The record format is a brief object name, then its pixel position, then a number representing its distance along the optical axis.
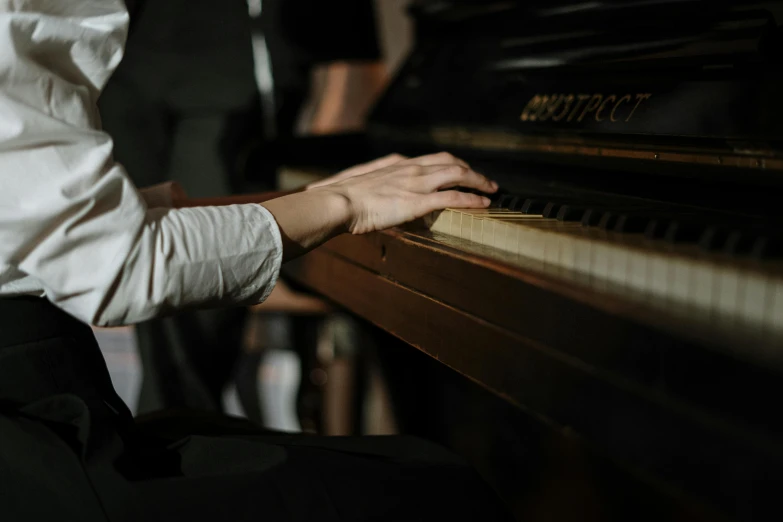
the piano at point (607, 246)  1.81
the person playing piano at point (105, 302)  1.92
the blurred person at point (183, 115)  3.44
